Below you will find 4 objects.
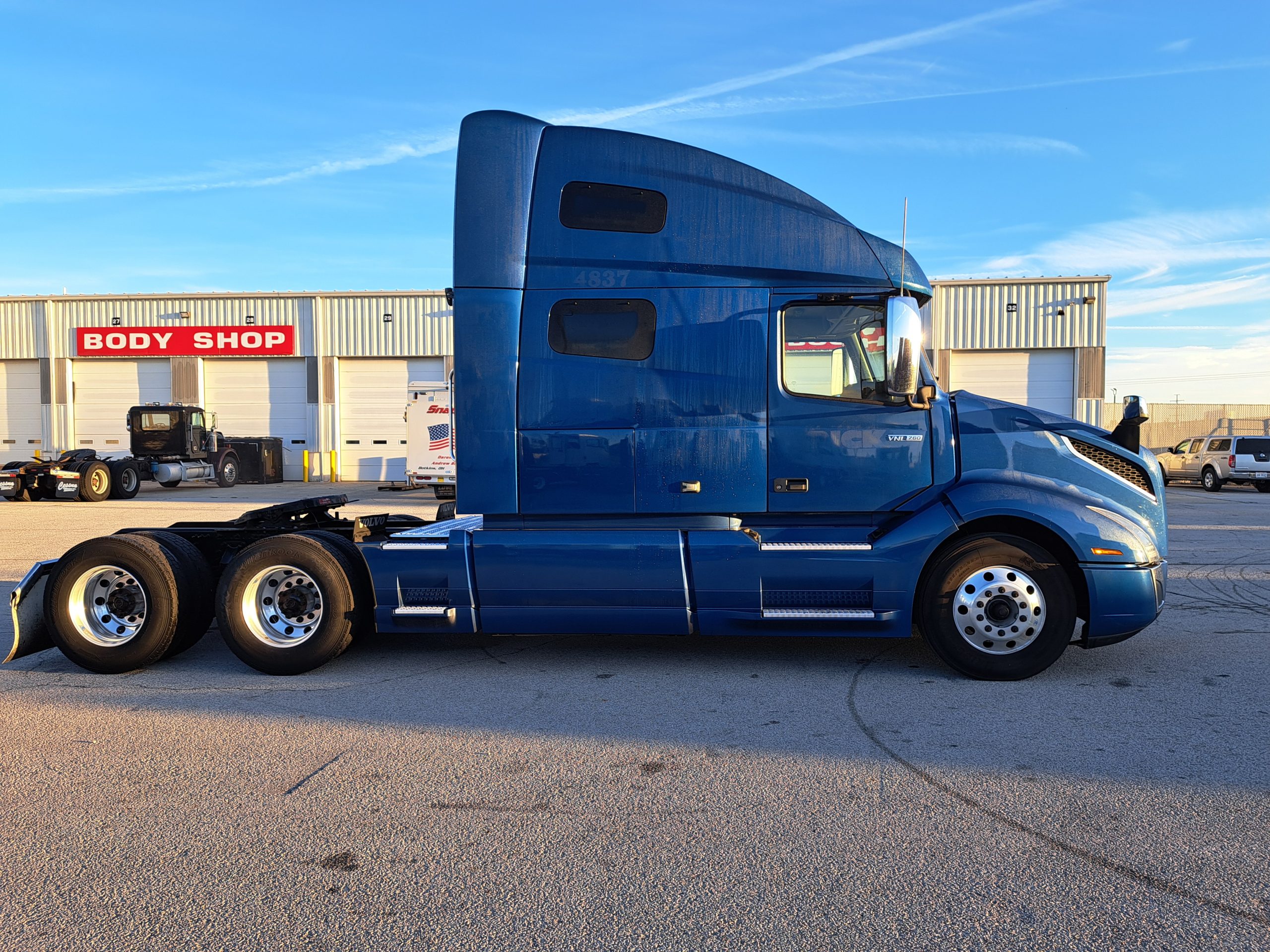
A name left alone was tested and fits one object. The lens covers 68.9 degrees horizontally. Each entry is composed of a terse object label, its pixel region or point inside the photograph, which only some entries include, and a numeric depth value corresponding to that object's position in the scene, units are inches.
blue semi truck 221.8
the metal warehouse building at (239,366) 1295.5
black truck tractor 871.1
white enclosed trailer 875.4
